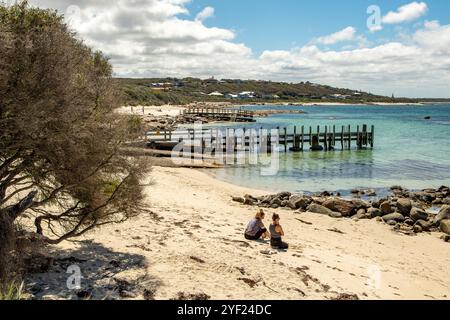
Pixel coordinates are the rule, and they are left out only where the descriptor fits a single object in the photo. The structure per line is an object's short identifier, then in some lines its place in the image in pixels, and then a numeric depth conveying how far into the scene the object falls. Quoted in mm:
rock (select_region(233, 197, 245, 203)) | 18781
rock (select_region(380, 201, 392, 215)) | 17516
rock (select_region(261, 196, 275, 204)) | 18959
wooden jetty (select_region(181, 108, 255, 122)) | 74275
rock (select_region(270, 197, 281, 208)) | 18469
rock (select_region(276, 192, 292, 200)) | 19469
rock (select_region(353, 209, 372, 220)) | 17188
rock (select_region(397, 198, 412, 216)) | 17500
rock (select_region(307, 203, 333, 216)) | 17531
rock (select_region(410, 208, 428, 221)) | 16875
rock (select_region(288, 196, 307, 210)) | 18188
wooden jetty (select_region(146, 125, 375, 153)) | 31922
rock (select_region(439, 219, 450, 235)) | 15443
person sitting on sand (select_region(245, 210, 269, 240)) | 11992
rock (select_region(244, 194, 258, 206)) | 18438
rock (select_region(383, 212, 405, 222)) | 16766
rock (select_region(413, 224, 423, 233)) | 15672
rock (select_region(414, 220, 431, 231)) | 15940
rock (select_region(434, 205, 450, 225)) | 16359
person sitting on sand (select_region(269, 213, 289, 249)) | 11508
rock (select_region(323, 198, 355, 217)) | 17547
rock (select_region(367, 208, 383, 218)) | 17359
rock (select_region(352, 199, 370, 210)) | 18203
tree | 6523
